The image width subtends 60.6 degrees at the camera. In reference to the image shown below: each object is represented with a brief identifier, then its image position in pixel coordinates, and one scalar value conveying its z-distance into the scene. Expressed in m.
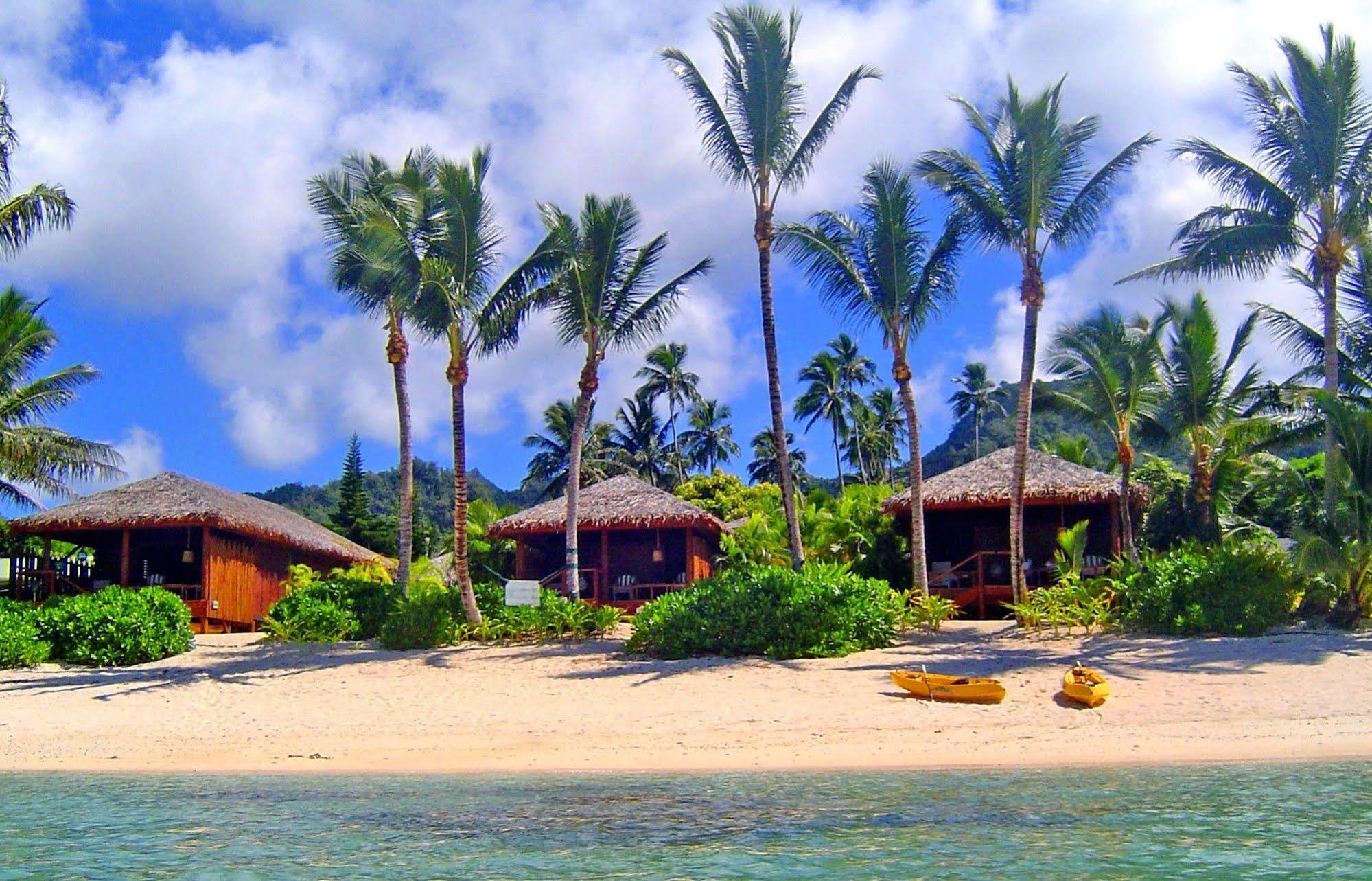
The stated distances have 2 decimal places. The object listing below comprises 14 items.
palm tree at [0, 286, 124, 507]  20.72
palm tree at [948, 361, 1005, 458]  51.56
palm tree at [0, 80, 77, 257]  17.38
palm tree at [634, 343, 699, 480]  45.41
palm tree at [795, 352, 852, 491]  45.75
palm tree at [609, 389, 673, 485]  46.19
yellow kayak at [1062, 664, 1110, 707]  12.74
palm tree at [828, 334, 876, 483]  46.25
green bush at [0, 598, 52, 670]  17.31
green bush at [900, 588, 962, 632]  17.59
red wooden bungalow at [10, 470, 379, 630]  22.62
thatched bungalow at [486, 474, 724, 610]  23.53
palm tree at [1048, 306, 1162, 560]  21.61
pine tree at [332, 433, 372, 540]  40.38
